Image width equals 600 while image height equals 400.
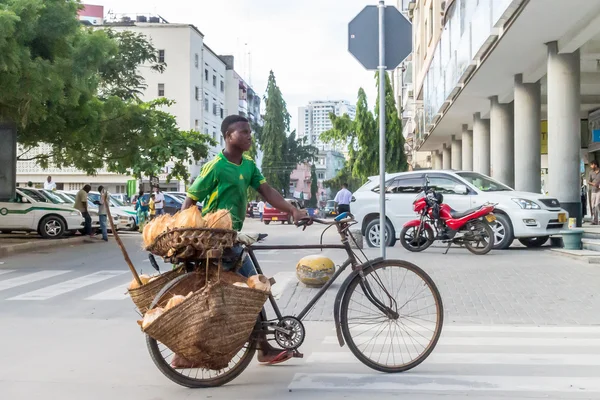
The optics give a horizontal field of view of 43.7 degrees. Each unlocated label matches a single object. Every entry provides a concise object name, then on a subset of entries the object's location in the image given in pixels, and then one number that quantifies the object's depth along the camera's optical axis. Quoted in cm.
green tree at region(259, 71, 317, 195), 8656
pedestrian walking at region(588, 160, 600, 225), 2100
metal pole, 757
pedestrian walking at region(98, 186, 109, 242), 2260
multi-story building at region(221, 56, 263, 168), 7819
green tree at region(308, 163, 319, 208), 11906
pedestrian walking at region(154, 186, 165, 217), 2731
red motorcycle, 1502
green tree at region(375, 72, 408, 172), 4291
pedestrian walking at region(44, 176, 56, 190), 3128
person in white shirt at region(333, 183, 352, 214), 2704
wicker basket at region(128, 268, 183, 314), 483
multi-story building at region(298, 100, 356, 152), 4414
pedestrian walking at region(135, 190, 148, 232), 2836
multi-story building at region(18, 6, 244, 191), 6147
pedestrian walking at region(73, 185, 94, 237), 2336
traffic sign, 800
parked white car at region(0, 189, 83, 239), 2297
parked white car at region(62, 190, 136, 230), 2855
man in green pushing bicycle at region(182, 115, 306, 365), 536
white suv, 1567
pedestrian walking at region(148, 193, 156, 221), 2752
